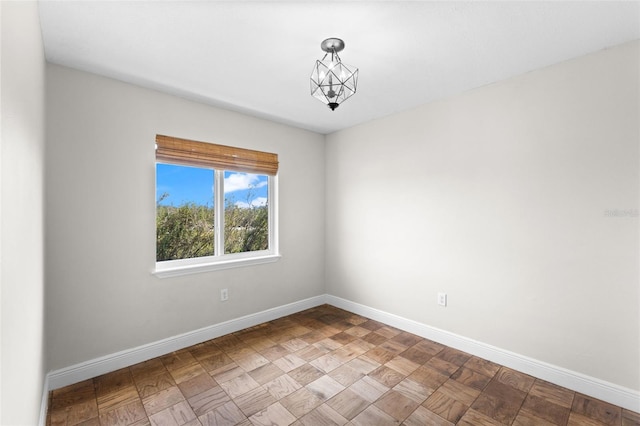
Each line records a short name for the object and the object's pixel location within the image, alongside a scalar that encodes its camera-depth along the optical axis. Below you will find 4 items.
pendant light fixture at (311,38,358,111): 1.83
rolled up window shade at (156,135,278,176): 2.60
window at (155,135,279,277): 2.70
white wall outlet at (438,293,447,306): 2.78
